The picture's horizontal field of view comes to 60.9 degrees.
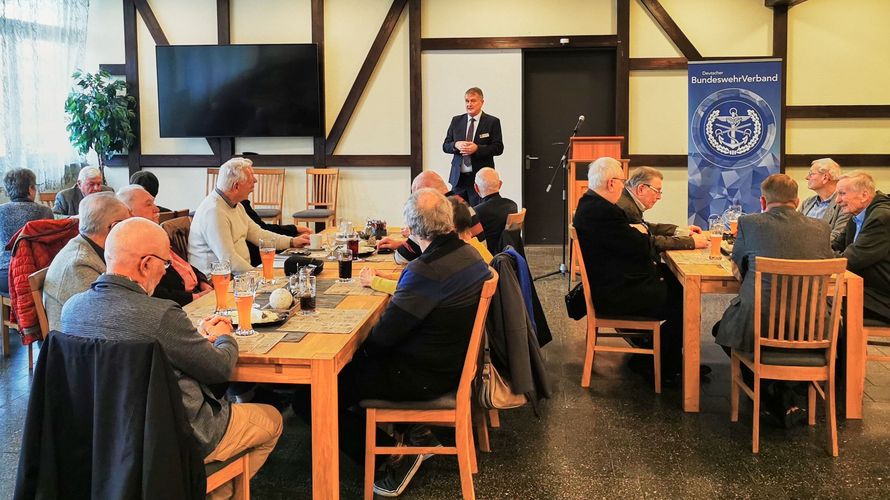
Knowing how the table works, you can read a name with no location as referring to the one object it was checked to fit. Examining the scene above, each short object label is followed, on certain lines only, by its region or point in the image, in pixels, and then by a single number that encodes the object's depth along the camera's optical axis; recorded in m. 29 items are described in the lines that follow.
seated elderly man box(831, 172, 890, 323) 3.74
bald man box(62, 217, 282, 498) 2.04
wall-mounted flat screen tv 8.47
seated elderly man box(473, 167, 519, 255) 4.89
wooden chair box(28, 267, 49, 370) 3.26
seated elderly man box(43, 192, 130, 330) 2.93
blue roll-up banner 7.81
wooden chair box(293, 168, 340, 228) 8.59
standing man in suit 6.63
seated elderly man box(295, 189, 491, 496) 2.61
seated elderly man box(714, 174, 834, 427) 3.30
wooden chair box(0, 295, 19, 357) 4.64
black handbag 4.32
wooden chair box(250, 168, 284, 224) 8.70
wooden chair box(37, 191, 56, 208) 7.19
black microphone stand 6.98
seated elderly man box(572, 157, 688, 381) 3.92
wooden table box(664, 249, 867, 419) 3.60
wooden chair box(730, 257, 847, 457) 3.10
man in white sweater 4.08
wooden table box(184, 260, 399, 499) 2.36
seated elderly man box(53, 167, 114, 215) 5.79
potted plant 8.10
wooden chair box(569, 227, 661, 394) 3.99
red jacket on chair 3.90
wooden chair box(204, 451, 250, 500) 2.25
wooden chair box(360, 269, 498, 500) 2.73
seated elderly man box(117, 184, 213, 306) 3.44
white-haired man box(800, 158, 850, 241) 4.64
